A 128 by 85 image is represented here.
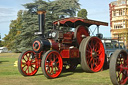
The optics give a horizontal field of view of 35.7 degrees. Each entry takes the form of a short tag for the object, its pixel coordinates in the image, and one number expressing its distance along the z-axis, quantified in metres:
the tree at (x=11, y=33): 53.27
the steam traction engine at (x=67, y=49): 8.24
